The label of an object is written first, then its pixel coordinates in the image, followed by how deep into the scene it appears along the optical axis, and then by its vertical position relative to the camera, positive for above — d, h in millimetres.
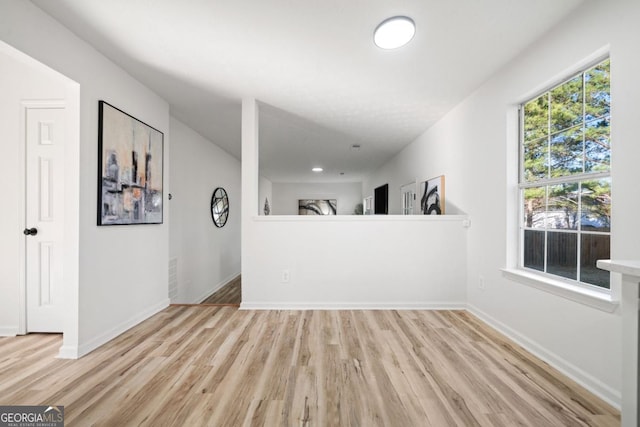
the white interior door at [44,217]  2416 -34
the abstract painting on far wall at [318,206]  9844 +295
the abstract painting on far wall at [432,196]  3569 +256
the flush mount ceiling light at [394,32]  1834 +1235
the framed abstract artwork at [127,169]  2248 +397
